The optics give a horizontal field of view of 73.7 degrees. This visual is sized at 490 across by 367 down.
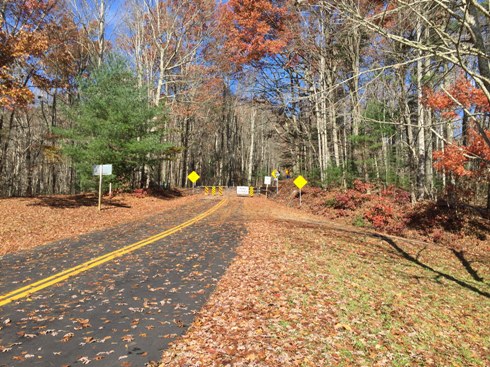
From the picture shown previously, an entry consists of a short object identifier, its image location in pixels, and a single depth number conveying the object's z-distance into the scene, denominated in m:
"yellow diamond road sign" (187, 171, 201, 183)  32.72
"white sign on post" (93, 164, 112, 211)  16.95
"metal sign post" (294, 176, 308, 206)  23.66
